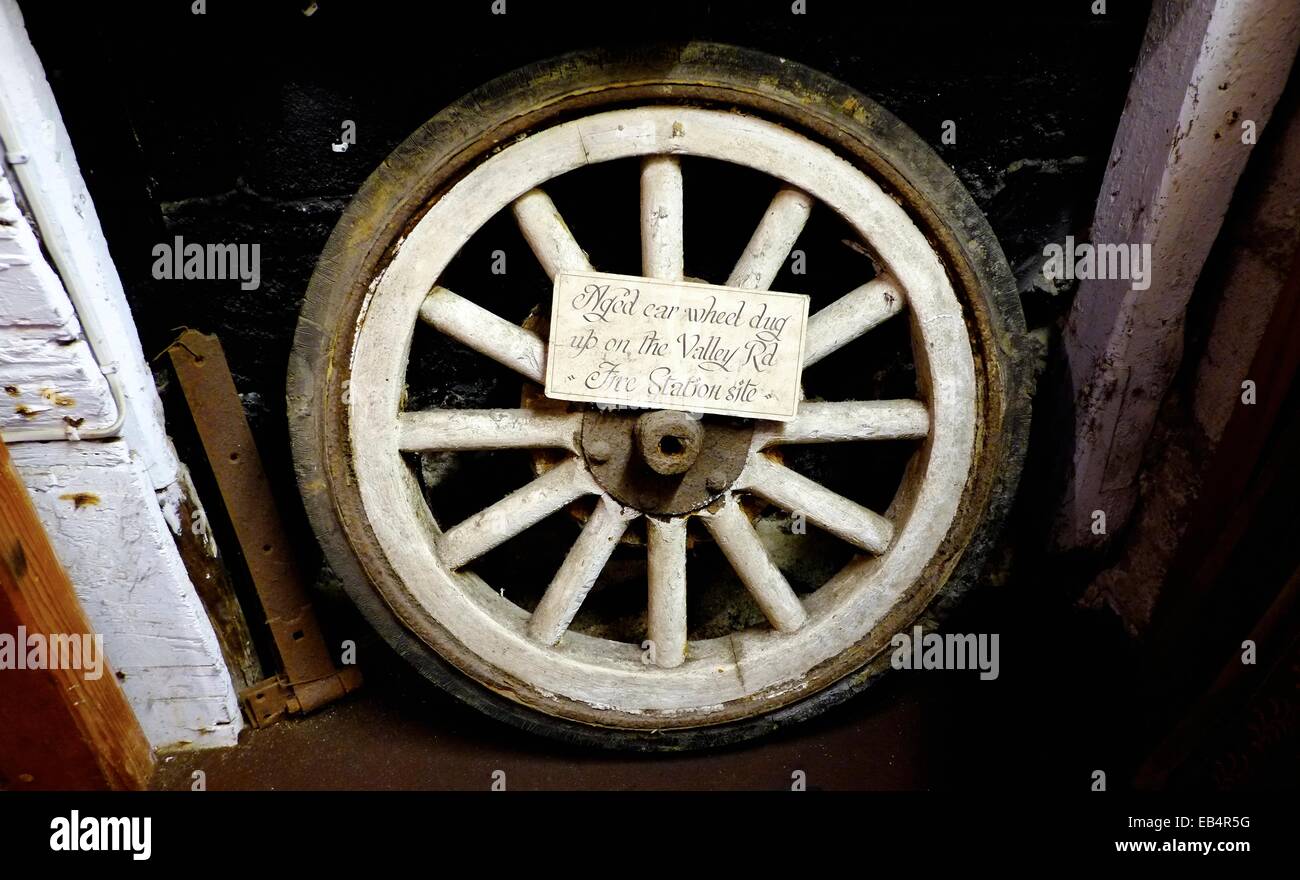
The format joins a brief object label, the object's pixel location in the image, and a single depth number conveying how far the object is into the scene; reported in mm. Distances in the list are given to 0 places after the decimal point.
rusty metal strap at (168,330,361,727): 1460
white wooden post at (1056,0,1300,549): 1312
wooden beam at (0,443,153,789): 1314
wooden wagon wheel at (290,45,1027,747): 1281
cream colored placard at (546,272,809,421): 1318
